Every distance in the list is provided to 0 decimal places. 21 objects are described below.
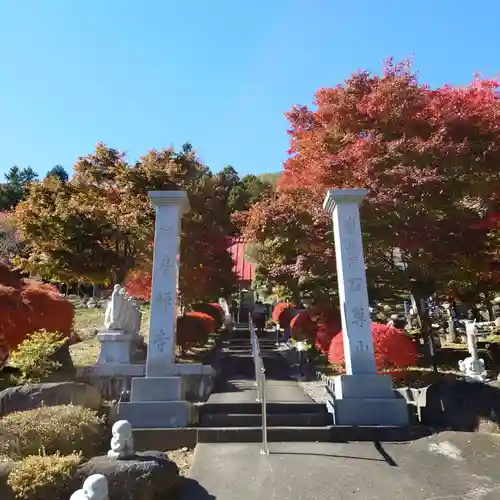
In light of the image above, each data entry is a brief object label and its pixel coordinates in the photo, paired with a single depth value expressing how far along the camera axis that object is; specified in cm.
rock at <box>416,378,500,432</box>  647
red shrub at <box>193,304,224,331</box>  1909
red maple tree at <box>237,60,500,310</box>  970
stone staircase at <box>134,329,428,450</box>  640
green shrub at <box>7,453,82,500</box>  393
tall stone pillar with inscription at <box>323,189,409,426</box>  686
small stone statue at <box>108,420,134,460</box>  443
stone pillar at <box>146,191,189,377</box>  759
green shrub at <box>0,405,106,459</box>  492
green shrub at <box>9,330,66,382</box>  814
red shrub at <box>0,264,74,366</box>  912
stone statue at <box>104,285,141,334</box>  863
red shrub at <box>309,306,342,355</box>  1212
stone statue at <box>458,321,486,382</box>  772
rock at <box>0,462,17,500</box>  400
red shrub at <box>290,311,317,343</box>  1427
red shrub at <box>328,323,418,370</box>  878
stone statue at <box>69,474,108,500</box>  267
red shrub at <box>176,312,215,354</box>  1316
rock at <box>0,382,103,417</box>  619
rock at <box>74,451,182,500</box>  397
